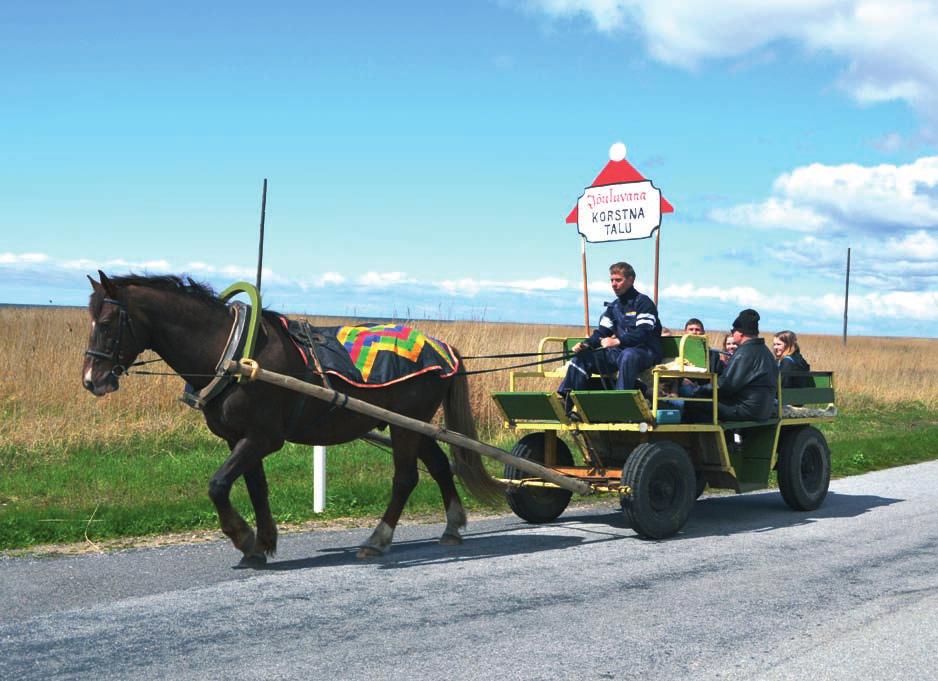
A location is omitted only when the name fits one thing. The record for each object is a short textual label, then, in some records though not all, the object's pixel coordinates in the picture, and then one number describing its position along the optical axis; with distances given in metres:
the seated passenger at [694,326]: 11.80
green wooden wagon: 8.60
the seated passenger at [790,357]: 11.02
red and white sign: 11.26
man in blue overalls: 8.87
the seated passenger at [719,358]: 10.25
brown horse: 6.96
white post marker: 9.59
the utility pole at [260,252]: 26.34
